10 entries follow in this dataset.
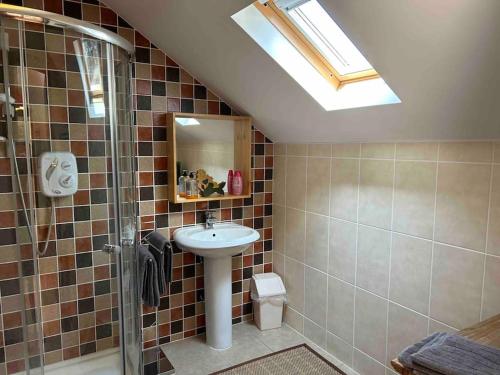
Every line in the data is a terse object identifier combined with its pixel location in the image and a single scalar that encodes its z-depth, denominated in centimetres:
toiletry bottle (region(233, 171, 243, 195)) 272
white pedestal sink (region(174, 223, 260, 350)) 252
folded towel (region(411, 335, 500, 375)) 100
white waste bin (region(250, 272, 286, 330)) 285
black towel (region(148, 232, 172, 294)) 223
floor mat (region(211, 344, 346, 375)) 233
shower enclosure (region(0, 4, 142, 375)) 155
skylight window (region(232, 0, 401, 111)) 182
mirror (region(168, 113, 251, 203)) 249
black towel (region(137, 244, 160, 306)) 214
